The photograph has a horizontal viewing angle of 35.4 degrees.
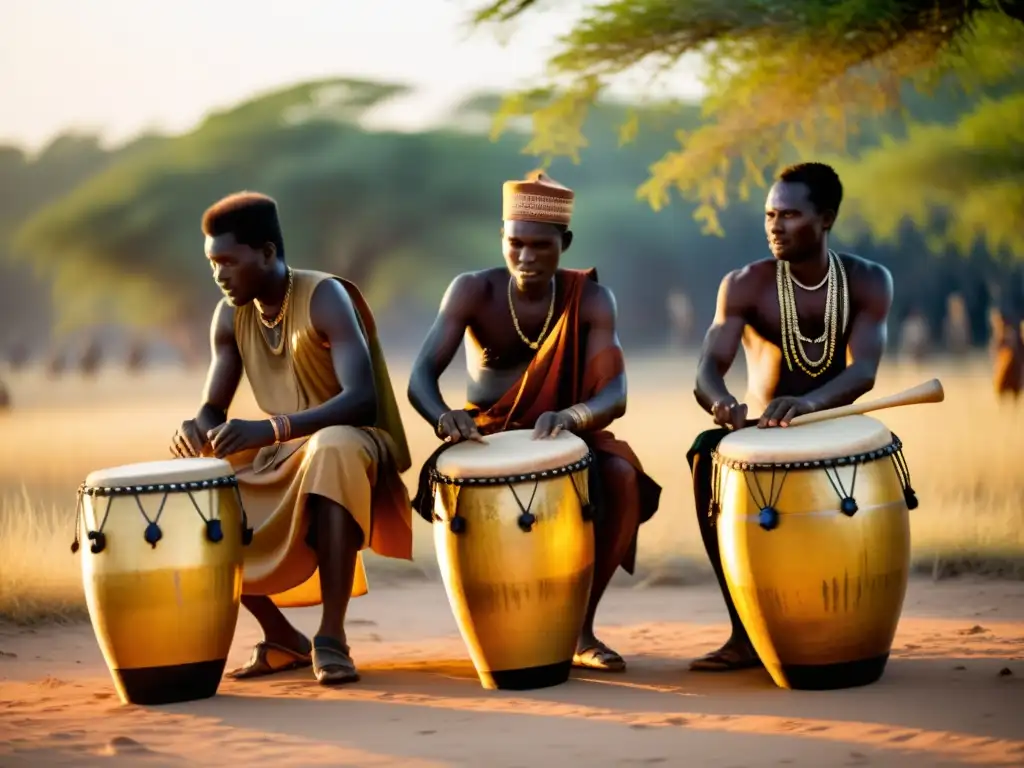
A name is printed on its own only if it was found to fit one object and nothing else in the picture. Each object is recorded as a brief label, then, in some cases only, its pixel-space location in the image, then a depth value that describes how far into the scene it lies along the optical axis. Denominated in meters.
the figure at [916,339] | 26.86
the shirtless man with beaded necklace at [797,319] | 5.66
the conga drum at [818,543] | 5.09
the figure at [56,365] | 29.80
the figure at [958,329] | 27.38
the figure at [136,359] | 30.81
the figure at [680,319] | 33.16
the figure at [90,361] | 28.58
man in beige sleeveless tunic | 5.62
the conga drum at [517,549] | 5.26
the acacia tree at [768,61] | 9.91
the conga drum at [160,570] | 5.23
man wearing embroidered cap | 5.73
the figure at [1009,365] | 15.69
